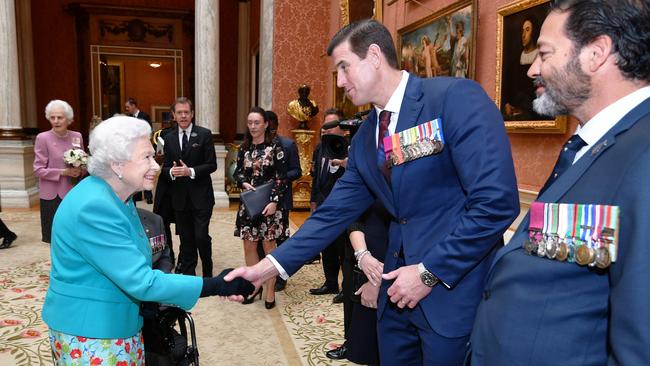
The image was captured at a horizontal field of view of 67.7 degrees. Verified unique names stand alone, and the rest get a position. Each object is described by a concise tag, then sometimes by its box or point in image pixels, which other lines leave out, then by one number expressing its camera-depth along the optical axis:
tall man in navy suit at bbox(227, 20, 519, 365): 1.48
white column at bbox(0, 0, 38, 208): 8.73
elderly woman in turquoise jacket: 1.65
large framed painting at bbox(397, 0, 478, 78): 4.89
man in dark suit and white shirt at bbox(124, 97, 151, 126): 9.87
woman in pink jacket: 5.36
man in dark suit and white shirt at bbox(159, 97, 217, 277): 4.69
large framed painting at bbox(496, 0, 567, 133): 3.89
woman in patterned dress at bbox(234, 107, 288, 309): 4.32
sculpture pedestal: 9.03
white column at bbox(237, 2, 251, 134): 13.46
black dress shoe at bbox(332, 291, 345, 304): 4.51
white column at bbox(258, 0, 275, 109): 9.19
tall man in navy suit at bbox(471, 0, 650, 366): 0.86
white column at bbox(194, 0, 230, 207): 9.25
